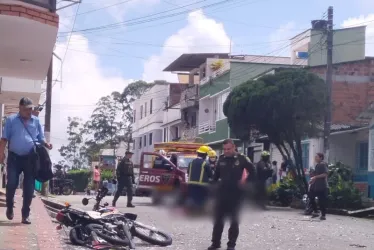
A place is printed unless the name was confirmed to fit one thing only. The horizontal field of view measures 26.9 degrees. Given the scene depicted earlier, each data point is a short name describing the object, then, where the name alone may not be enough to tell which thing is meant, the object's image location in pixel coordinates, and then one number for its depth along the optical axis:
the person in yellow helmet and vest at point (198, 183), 12.47
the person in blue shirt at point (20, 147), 10.31
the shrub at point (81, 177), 66.06
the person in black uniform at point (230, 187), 11.12
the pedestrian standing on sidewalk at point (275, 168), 30.75
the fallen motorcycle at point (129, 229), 10.73
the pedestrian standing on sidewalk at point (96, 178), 40.76
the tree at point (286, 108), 27.11
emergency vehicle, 25.28
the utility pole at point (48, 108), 30.16
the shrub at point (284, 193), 26.38
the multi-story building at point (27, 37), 12.63
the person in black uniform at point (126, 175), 22.23
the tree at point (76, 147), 90.31
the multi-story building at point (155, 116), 64.31
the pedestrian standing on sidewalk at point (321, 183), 19.64
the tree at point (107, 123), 83.50
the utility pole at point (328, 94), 27.64
